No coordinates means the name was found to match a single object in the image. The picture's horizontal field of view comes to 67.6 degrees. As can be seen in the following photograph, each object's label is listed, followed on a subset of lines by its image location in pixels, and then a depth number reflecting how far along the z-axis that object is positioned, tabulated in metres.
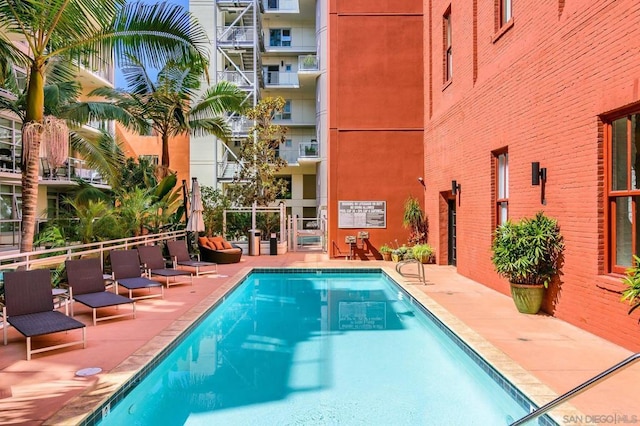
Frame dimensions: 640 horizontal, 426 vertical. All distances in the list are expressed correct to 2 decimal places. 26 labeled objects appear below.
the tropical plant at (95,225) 10.87
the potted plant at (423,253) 14.62
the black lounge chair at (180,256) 12.51
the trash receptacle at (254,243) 18.39
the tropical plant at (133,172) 19.92
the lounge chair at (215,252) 15.37
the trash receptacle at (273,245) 18.33
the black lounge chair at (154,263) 10.67
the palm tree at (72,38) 7.14
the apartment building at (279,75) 28.03
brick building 5.89
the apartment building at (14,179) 18.09
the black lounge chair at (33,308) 5.79
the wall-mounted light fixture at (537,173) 7.66
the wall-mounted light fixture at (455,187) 12.36
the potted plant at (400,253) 15.40
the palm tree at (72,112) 13.09
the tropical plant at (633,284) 4.65
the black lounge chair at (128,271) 8.97
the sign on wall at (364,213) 16.62
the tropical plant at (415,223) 15.81
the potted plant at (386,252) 16.09
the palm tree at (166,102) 16.17
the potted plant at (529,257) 7.28
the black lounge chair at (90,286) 7.35
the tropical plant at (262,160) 19.88
